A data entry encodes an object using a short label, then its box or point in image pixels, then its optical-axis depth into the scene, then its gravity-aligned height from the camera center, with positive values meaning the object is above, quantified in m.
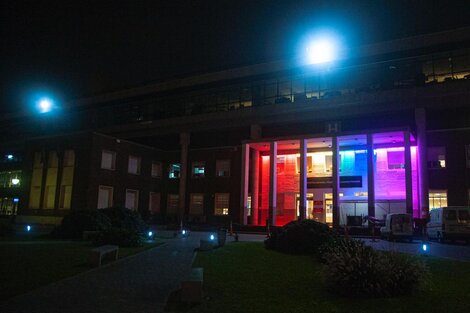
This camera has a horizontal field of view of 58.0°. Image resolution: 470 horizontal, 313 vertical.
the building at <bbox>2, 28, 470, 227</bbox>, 32.81 +6.13
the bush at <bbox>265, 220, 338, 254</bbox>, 14.34 -0.77
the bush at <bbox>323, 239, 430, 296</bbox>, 7.95 -1.12
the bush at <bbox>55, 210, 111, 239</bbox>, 20.89 -0.77
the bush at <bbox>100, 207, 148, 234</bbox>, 21.10 -0.48
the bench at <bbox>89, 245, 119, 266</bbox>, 11.78 -1.30
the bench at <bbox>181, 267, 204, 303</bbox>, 7.67 -1.43
